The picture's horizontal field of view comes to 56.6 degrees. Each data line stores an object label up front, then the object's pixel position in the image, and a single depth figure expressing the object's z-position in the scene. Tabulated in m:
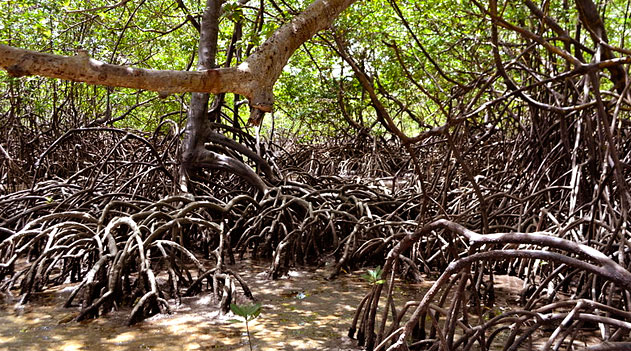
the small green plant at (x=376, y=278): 2.47
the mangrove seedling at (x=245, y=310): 2.23
